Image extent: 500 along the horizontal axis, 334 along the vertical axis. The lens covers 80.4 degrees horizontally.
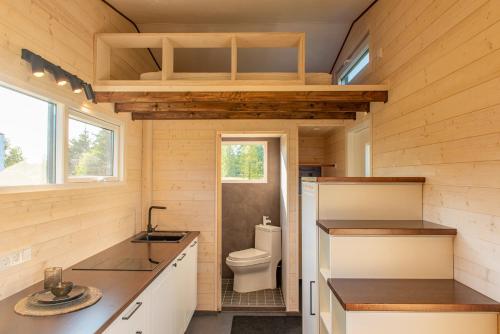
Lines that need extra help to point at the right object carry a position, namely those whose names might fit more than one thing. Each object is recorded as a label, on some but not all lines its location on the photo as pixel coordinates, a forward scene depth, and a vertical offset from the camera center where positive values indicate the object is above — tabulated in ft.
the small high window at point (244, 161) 15.37 +0.58
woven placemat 4.58 -2.17
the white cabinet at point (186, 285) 8.65 -3.66
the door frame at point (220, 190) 11.64 -0.71
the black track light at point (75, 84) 6.78 +2.04
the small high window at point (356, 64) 9.93 +4.02
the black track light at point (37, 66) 5.54 +1.99
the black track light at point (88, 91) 7.38 +2.05
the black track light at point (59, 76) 6.15 +2.01
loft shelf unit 7.98 +3.37
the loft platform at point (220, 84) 7.91 +2.38
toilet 12.89 -3.98
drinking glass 5.13 -1.86
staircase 4.49 -1.99
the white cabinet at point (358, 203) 6.59 -0.69
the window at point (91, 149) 7.37 +0.66
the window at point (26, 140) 5.35 +0.64
